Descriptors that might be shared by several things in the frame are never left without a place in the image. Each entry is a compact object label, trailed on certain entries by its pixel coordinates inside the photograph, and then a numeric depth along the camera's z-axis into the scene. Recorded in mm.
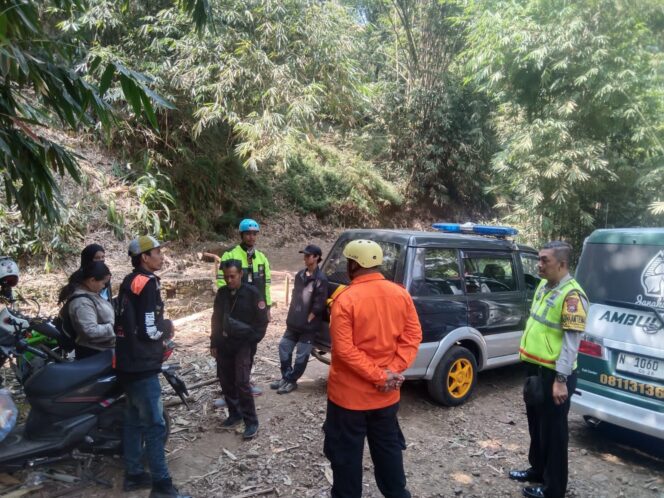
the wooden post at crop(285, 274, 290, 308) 9438
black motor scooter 3533
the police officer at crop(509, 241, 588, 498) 3395
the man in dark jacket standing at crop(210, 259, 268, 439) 4320
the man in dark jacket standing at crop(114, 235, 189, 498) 3414
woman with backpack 3986
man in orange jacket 2873
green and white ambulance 3883
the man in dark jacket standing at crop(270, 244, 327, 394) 5250
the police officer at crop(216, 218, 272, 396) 5332
